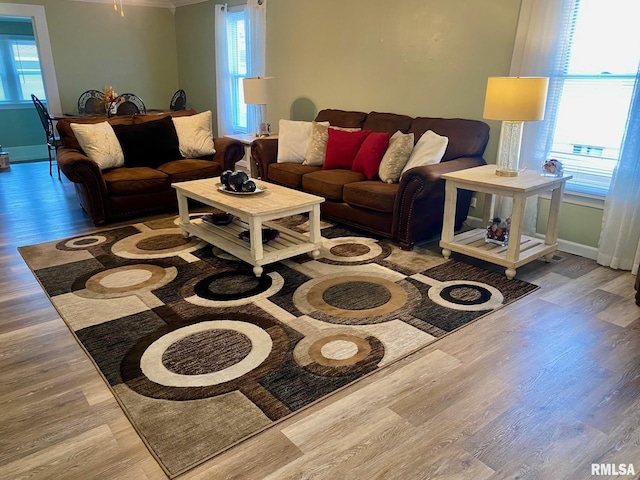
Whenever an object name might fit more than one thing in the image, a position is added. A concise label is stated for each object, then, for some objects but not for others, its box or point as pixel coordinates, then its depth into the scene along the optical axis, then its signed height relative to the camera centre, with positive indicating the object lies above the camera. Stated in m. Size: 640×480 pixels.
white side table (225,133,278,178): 5.21 -0.59
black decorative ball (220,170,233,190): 3.49 -0.65
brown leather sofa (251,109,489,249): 3.56 -0.76
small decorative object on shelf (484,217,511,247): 3.47 -0.97
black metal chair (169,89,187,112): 7.19 -0.25
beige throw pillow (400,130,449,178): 3.77 -0.46
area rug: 1.96 -1.21
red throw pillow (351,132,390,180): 4.08 -0.52
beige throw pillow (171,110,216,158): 4.91 -0.50
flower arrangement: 6.39 -0.16
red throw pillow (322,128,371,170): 4.33 -0.51
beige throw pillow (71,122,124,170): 4.32 -0.52
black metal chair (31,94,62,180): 5.97 -0.49
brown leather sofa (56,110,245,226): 4.06 -0.80
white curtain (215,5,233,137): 6.54 +0.10
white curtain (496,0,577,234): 3.40 +0.25
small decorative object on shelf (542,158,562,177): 3.29 -0.49
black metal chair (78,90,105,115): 6.55 -0.29
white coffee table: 3.12 -0.90
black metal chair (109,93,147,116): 6.41 -0.30
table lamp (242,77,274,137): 5.36 -0.05
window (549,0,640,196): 3.17 +0.03
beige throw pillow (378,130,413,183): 3.92 -0.53
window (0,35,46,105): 7.51 +0.17
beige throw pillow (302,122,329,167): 4.59 -0.54
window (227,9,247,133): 6.55 +0.32
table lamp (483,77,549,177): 3.07 -0.04
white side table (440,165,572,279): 3.10 -0.82
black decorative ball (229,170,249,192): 3.42 -0.64
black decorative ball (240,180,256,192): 3.43 -0.68
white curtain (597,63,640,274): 3.12 -0.74
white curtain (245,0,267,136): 5.88 +0.57
